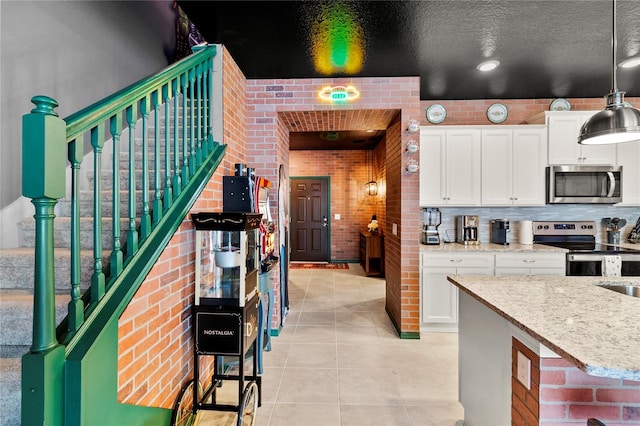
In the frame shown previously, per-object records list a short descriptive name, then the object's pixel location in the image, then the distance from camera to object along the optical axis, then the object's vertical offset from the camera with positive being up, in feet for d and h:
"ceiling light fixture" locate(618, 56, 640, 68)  9.55 +4.75
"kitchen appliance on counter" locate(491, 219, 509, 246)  12.21 -0.78
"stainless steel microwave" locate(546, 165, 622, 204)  11.72 +1.07
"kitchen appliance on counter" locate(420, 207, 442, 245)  12.34 -0.45
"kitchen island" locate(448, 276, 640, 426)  3.36 -1.82
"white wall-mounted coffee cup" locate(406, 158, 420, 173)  10.76 +1.62
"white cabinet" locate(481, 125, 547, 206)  11.93 +1.84
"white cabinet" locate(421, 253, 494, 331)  11.11 -2.55
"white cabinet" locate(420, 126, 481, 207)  12.04 +1.82
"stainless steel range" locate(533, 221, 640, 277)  10.70 -1.73
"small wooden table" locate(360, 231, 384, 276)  20.26 -2.78
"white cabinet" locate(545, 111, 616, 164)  11.78 +2.53
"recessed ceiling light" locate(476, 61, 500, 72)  9.84 +4.77
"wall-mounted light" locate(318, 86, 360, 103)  10.93 +4.24
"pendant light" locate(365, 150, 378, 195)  23.30 +2.16
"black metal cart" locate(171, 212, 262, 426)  5.85 -1.97
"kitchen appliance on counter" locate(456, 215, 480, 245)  12.51 -0.70
